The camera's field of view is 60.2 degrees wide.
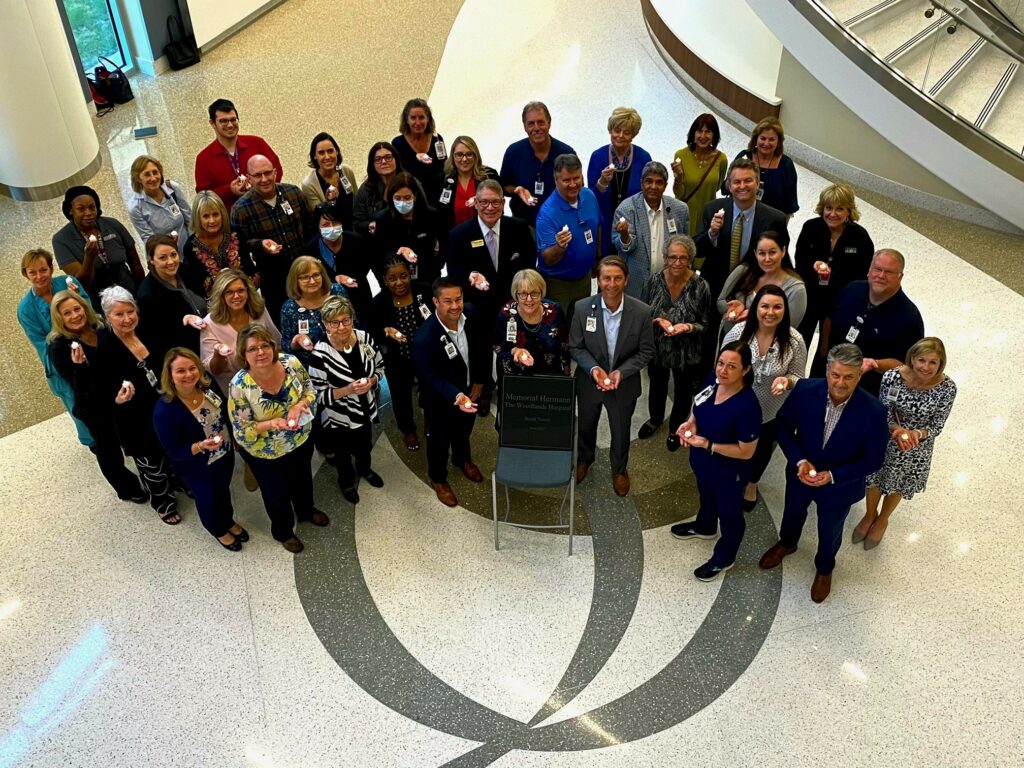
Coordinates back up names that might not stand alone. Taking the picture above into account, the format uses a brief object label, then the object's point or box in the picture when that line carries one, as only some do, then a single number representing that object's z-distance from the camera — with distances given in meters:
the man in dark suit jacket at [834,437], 4.36
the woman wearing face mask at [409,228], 5.81
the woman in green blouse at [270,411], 4.61
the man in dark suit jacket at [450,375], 5.11
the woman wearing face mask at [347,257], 5.73
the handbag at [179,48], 11.32
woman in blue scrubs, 4.44
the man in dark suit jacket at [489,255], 5.76
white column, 7.98
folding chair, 5.10
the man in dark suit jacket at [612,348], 5.11
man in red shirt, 6.68
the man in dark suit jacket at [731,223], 5.61
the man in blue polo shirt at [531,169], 6.43
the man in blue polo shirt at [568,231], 5.76
